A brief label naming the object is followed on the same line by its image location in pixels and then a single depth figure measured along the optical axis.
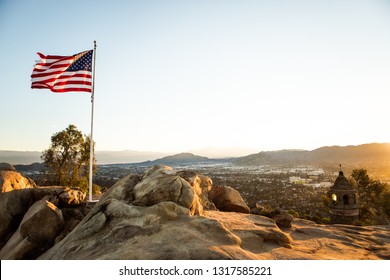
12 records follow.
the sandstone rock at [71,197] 12.79
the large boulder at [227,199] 15.27
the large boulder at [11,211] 11.30
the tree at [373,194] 41.47
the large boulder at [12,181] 11.82
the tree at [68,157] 31.08
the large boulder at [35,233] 9.73
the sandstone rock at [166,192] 9.69
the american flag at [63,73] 13.70
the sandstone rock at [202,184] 12.42
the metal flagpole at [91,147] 13.92
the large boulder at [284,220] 13.05
